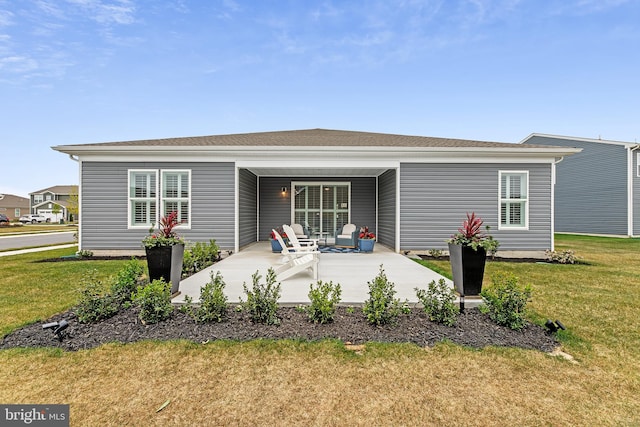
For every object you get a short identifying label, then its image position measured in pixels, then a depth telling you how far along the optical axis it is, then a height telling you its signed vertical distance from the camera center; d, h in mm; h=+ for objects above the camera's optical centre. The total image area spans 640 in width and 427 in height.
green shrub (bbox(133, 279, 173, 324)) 3332 -1003
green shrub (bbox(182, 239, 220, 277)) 5844 -974
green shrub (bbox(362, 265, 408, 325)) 3338 -1034
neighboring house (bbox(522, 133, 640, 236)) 16000 +1495
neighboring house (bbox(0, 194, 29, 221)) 52406 +1104
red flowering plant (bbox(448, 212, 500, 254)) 3885 -326
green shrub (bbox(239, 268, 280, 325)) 3410 -1056
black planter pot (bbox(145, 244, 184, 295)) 4039 -663
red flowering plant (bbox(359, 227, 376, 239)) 9089 -652
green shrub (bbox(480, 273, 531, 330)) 3367 -1021
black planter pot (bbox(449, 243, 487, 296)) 3930 -703
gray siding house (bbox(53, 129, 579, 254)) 8609 +793
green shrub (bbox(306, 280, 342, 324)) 3361 -1040
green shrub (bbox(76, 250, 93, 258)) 8445 -1164
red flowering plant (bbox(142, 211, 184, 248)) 4027 -344
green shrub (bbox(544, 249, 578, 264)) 7969 -1138
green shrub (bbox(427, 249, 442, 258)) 8539 -1104
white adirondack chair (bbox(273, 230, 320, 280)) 5043 -885
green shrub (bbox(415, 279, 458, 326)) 3420 -1050
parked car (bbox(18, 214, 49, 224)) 42000 -1020
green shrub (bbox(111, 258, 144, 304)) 3785 -902
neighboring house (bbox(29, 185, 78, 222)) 52625 +2186
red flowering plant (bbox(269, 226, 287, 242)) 9169 -697
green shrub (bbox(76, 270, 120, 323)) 3418 -1057
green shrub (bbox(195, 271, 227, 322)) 3396 -1057
